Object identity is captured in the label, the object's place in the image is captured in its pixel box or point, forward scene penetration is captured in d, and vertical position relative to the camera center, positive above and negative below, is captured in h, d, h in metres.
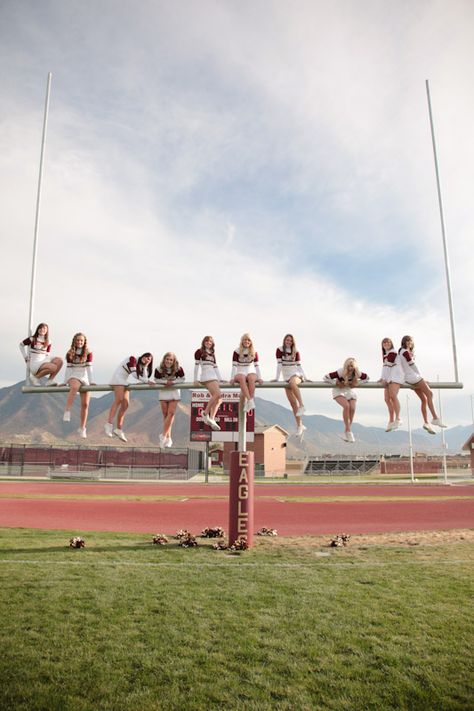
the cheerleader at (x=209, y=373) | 8.40 +1.29
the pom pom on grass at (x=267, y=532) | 14.61 -2.25
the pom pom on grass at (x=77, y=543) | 12.11 -2.11
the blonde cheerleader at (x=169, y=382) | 8.71 +1.18
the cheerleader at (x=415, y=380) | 8.55 +1.18
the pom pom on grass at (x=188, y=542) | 12.50 -2.16
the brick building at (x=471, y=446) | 57.03 +0.72
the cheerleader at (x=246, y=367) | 8.64 +1.44
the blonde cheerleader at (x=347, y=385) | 8.67 +1.13
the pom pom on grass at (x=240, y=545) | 11.65 -2.08
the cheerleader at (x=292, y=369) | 8.65 +1.39
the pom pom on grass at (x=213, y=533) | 13.86 -2.15
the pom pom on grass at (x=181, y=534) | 13.11 -2.06
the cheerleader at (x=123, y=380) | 8.62 +1.22
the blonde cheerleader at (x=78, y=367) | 8.79 +1.47
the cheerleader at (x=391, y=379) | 8.58 +1.21
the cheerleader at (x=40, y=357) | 8.90 +1.66
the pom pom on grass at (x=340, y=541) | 12.85 -2.23
